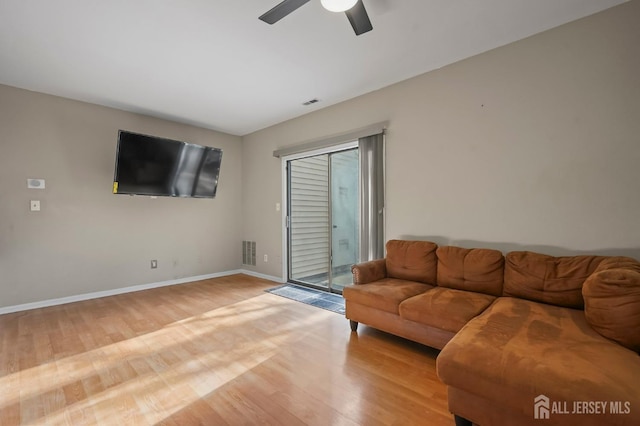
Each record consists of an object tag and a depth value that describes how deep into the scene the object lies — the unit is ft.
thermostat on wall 11.48
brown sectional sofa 3.92
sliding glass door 14.01
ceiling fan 5.63
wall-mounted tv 12.28
